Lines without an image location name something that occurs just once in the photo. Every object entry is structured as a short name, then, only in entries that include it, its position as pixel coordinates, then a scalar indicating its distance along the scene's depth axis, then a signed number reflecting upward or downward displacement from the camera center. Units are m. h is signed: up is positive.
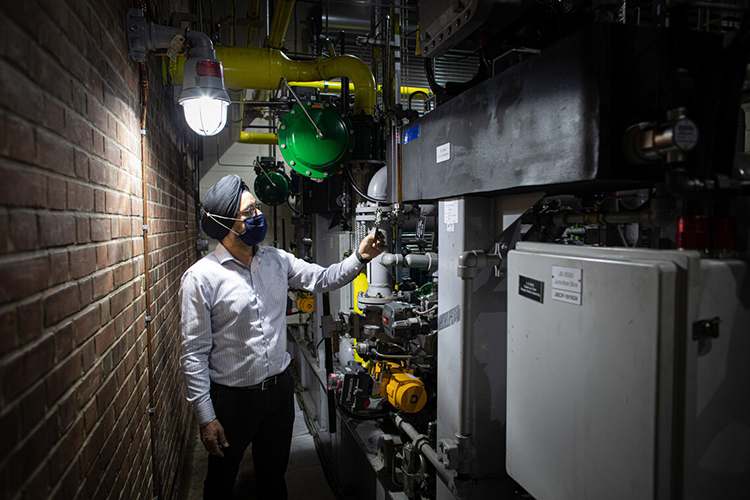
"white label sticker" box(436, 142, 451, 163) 1.57 +0.28
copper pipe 1.94 -0.21
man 1.96 -0.57
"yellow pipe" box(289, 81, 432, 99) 4.52 +1.53
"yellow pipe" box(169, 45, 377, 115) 2.95 +1.13
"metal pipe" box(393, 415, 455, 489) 1.67 -0.99
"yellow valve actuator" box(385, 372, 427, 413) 2.22 -0.89
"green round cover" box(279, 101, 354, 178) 2.93 +0.61
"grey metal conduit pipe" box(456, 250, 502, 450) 1.58 -0.55
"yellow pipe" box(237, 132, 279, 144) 5.63 +1.17
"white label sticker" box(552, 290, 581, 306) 1.02 -0.18
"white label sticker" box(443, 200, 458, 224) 1.60 +0.05
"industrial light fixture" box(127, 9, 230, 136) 1.76 +0.69
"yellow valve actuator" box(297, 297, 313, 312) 4.51 -0.84
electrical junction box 0.84 -0.32
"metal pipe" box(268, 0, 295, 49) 3.19 +1.56
